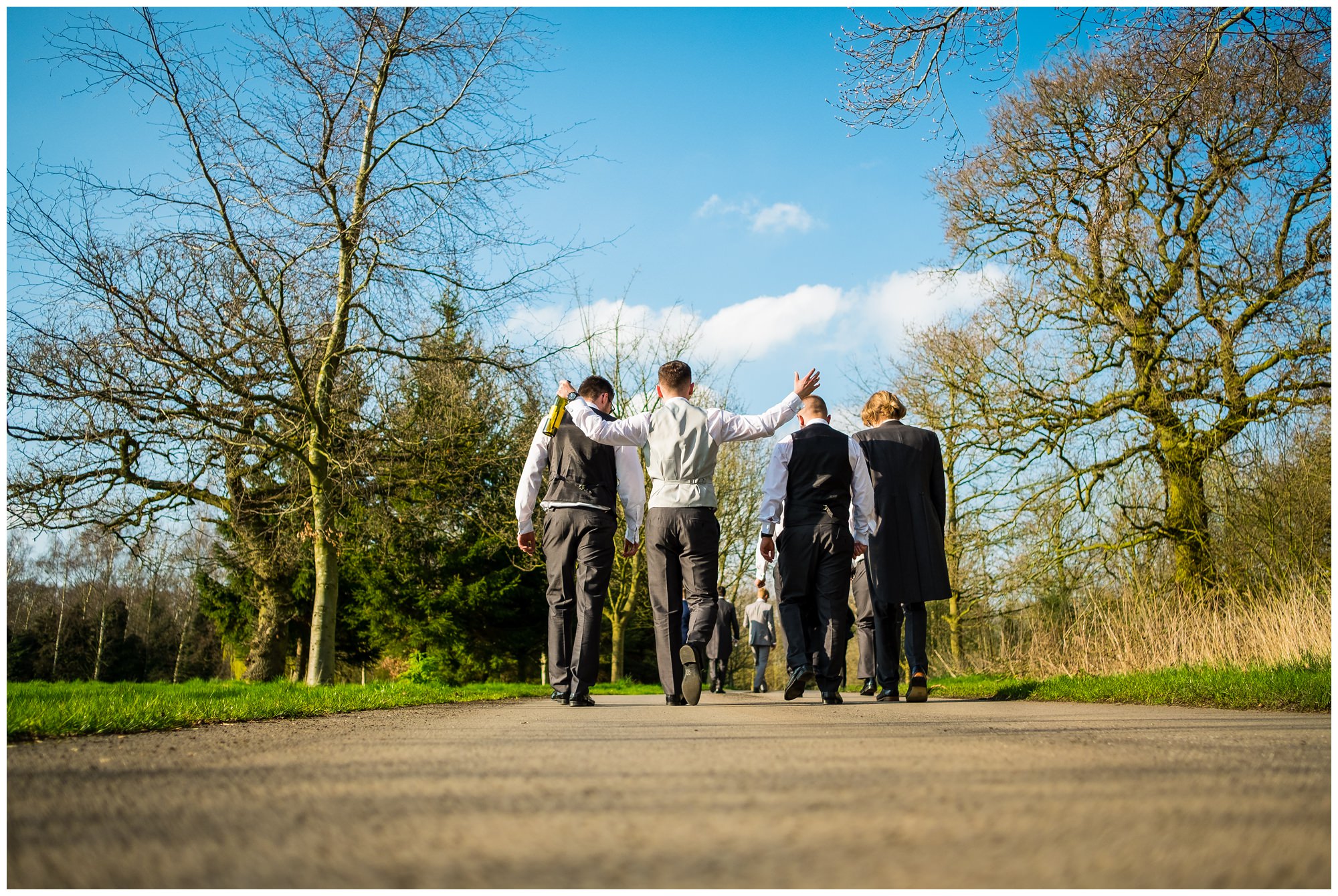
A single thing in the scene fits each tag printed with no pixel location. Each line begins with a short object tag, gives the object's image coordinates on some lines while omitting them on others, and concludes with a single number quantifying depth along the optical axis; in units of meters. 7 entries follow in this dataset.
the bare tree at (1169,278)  13.93
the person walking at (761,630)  16.52
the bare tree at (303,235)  10.29
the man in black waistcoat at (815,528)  7.27
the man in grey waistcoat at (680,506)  6.83
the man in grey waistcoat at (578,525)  6.91
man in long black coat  7.46
